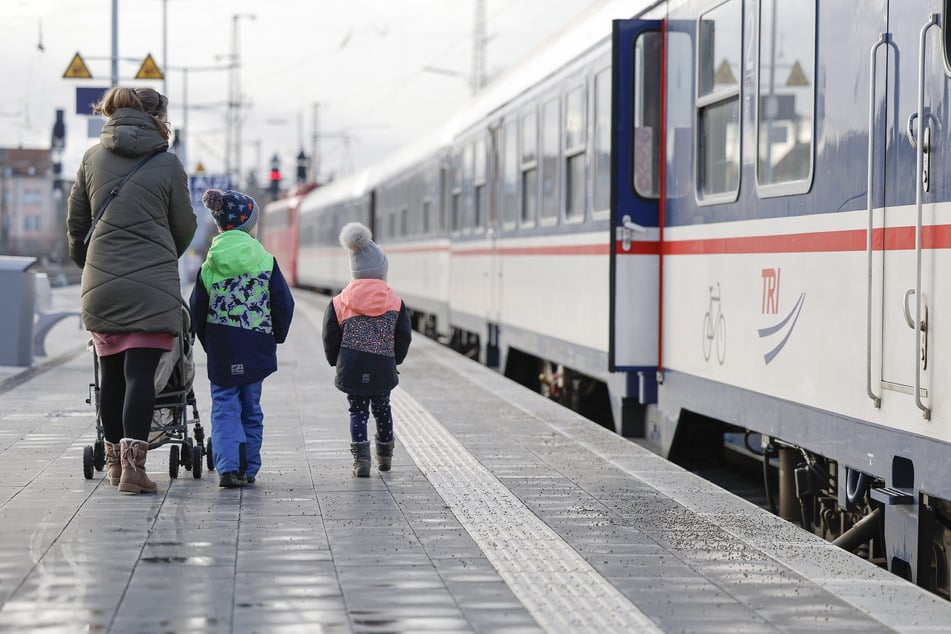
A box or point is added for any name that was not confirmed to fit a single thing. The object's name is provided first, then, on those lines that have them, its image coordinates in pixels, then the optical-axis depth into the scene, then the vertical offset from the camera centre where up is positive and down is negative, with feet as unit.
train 18.75 +0.37
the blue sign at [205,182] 95.94 +5.35
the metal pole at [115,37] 81.41 +11.88
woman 23.65 +0.16
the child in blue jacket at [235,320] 24.76 -0.94
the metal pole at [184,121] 131.08 +13.46
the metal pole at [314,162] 227.77 +15.68
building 457.27 +19.61
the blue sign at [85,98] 59.36 +6.36
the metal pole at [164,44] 113.64 +16.30
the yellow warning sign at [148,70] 67.00 +8.39
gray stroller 25.02 -2.50
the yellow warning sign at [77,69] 61.46 +7.68
